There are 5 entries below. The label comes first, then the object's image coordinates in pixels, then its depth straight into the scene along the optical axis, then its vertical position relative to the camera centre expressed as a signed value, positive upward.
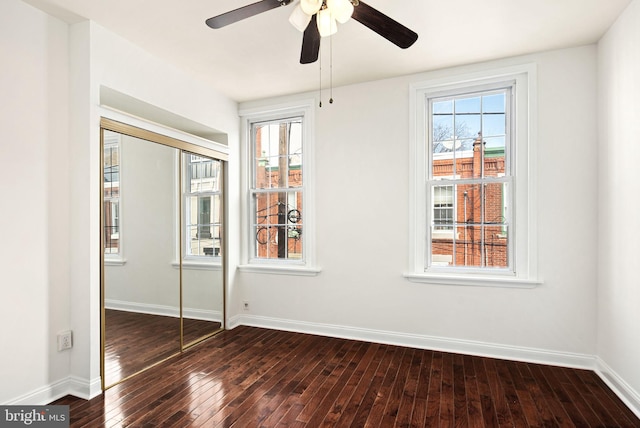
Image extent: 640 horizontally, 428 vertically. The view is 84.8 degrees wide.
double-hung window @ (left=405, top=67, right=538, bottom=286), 3.19 +0.33
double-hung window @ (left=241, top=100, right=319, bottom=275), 4.05 +0.28
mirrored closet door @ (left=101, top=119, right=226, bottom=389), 2.76 -0.30
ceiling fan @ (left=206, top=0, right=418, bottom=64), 1.74 +1.03
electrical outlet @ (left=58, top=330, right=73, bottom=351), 2.56 -0.92
